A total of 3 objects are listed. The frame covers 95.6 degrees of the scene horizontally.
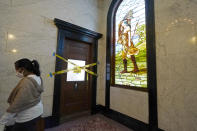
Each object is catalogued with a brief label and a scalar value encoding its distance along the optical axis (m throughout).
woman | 0.94
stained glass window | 1.96
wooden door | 2.25
